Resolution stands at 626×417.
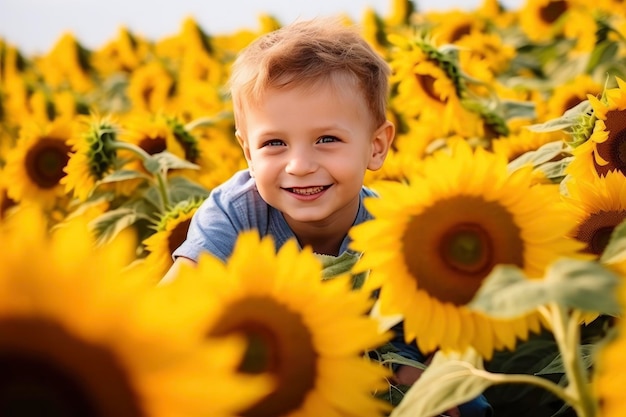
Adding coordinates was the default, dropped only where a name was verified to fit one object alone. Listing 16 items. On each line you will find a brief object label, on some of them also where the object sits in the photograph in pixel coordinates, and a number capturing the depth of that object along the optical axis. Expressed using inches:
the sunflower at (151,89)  224.5
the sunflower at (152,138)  127.6
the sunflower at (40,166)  133.5
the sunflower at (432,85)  124.4
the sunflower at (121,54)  294.2
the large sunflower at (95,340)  33.4
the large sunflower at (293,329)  47.0
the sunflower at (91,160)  118.6
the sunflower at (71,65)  280.5
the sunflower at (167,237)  96.6
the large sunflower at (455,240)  53.4
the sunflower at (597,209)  69.3
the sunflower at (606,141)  82.4
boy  79.0
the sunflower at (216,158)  132.3
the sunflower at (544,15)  213.6
